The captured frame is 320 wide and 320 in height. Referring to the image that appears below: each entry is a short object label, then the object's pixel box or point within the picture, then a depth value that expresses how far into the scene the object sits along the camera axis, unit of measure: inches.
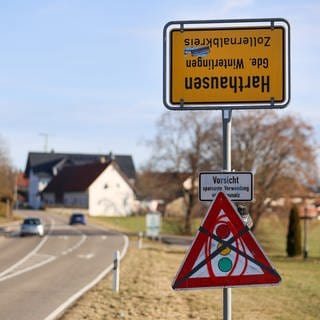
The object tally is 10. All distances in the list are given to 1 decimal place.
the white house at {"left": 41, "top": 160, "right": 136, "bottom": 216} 3922.2
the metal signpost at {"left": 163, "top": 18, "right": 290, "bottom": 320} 255.3
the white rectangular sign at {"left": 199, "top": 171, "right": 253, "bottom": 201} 243.4
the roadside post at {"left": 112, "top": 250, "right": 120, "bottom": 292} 655.1
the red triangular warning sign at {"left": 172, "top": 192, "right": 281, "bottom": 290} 231.9
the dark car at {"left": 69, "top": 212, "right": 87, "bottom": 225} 2652.6
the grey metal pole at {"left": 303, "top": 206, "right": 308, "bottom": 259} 1603.1
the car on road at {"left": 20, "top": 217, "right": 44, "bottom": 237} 1892.2
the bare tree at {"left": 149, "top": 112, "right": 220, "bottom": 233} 2513.5
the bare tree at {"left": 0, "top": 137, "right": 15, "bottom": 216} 2576.3
